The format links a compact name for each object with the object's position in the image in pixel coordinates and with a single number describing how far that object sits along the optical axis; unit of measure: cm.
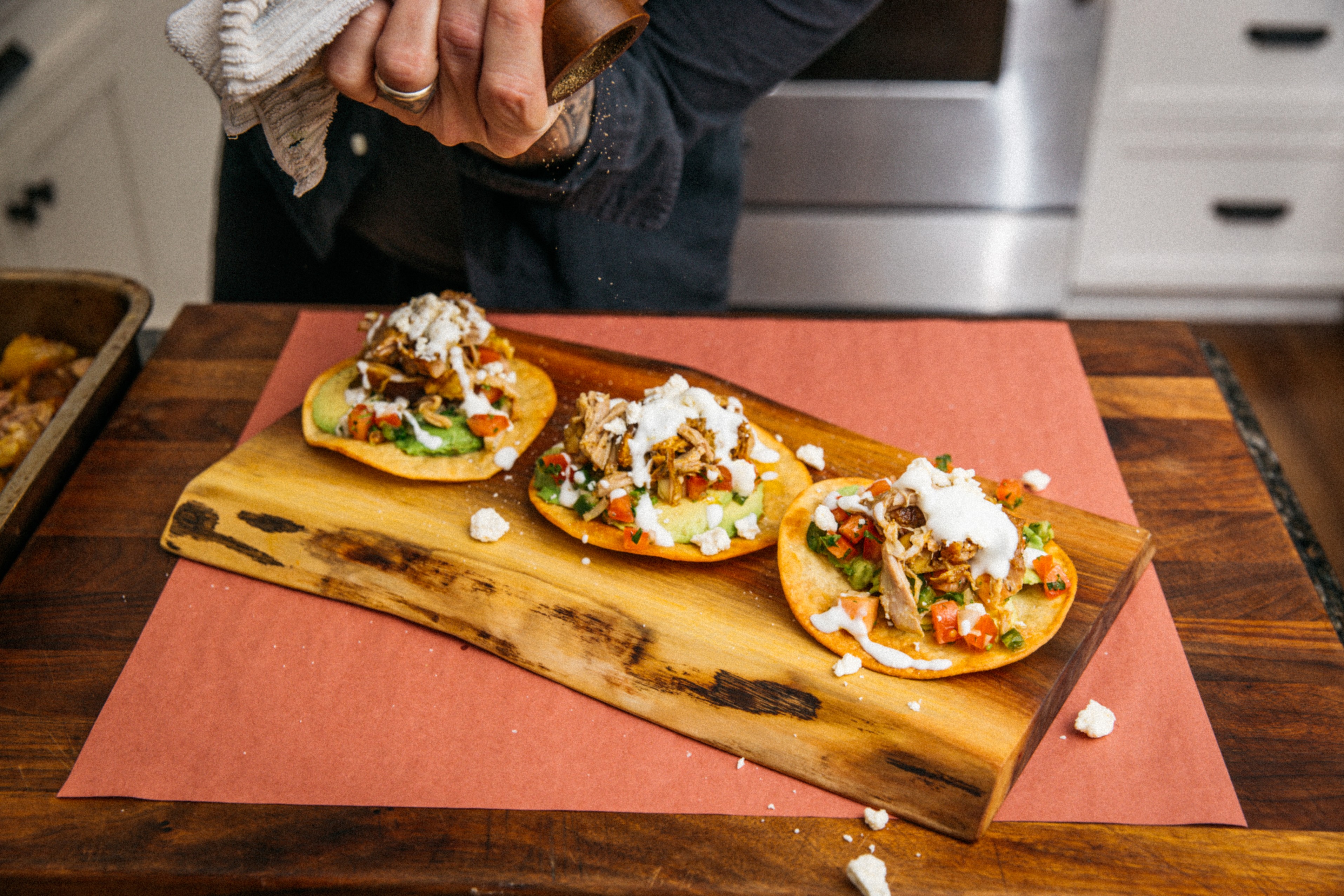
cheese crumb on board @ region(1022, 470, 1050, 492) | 77
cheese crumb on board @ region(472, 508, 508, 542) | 72
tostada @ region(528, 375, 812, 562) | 71
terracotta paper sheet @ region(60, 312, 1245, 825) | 64
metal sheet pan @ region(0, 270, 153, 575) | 75
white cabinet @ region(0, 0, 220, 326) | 124
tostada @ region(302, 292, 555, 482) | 77
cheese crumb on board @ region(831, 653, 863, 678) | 65
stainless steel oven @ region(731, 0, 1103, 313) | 121
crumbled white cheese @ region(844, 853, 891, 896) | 60
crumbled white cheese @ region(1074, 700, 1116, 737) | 66
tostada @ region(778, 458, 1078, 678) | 66
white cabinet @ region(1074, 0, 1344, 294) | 126
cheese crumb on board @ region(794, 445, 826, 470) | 77
